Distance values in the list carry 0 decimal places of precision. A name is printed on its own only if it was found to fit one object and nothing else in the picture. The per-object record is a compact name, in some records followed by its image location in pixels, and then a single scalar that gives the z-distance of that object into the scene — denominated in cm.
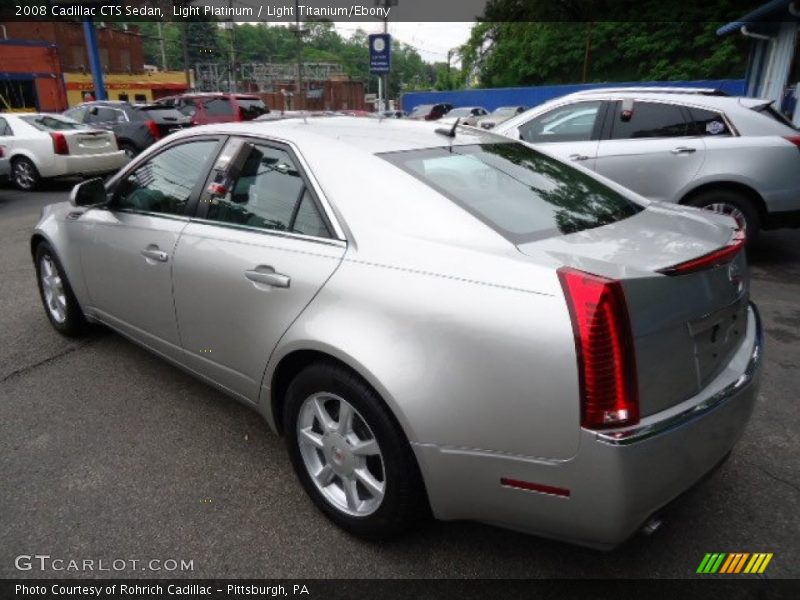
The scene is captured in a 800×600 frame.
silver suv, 550
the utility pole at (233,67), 4626
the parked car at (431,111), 2804
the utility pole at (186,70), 4254
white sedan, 1138
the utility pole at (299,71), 3816
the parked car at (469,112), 2620
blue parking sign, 1382
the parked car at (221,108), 1449
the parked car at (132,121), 1368
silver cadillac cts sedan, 170
